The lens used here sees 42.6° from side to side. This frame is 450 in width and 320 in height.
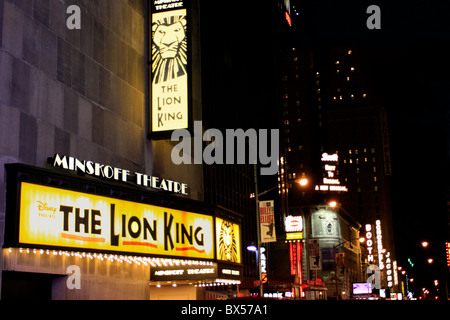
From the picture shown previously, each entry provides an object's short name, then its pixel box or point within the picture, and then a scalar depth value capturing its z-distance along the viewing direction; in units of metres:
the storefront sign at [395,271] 167.50
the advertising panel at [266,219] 30.55
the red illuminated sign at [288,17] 77.46
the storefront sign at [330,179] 159.38
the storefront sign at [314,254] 48.00
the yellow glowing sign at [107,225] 14.80
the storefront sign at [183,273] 22.45
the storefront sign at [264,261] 58.06
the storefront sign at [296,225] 59.44
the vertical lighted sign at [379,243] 144.25
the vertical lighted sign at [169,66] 20.69
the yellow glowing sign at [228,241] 22.84
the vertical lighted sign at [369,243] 125.26
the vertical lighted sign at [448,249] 117.88
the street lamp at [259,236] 29.82
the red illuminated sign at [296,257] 83.26
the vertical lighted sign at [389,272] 154.55
